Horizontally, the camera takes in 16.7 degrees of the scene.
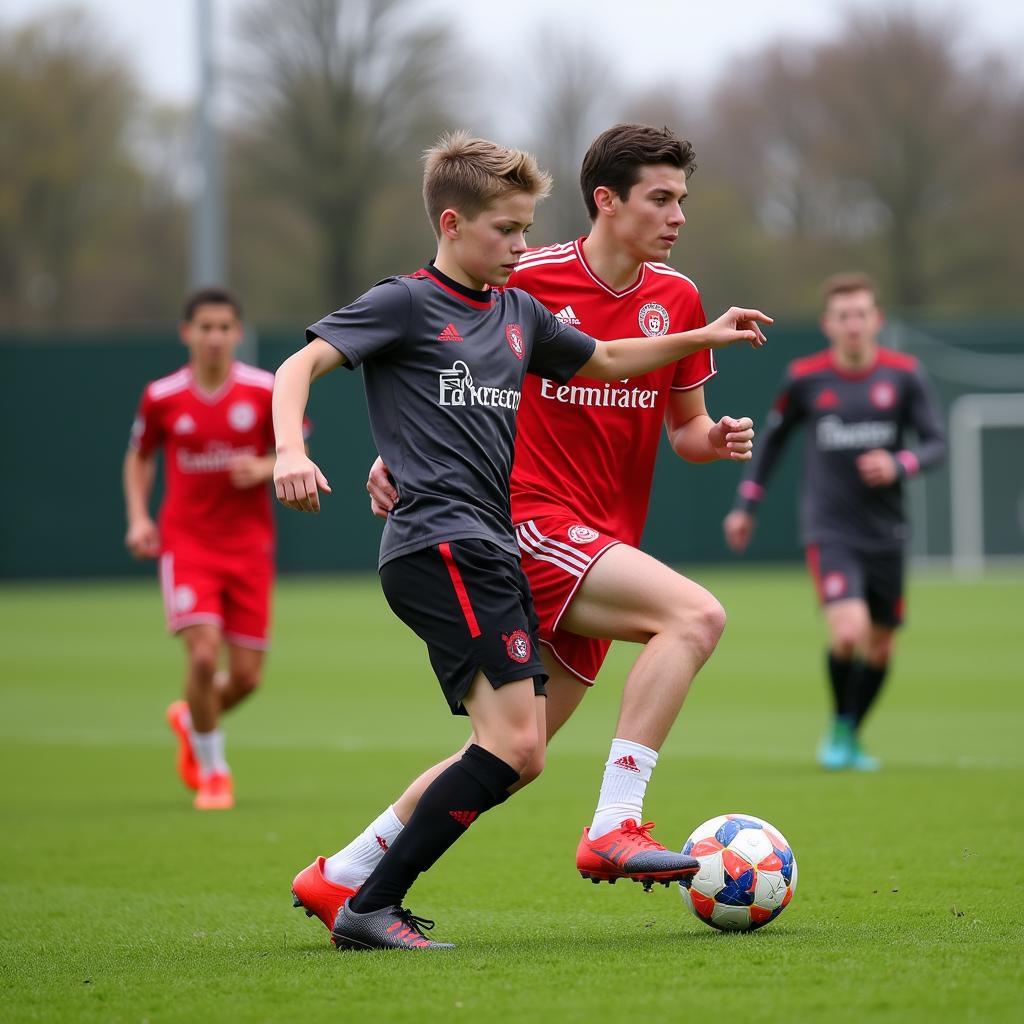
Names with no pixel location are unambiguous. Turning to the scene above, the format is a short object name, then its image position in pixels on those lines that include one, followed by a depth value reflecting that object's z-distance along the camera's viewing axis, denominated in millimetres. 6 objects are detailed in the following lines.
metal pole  49469
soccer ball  9844
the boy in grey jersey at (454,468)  9375
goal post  53250
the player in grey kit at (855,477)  19000
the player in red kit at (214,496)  17797
